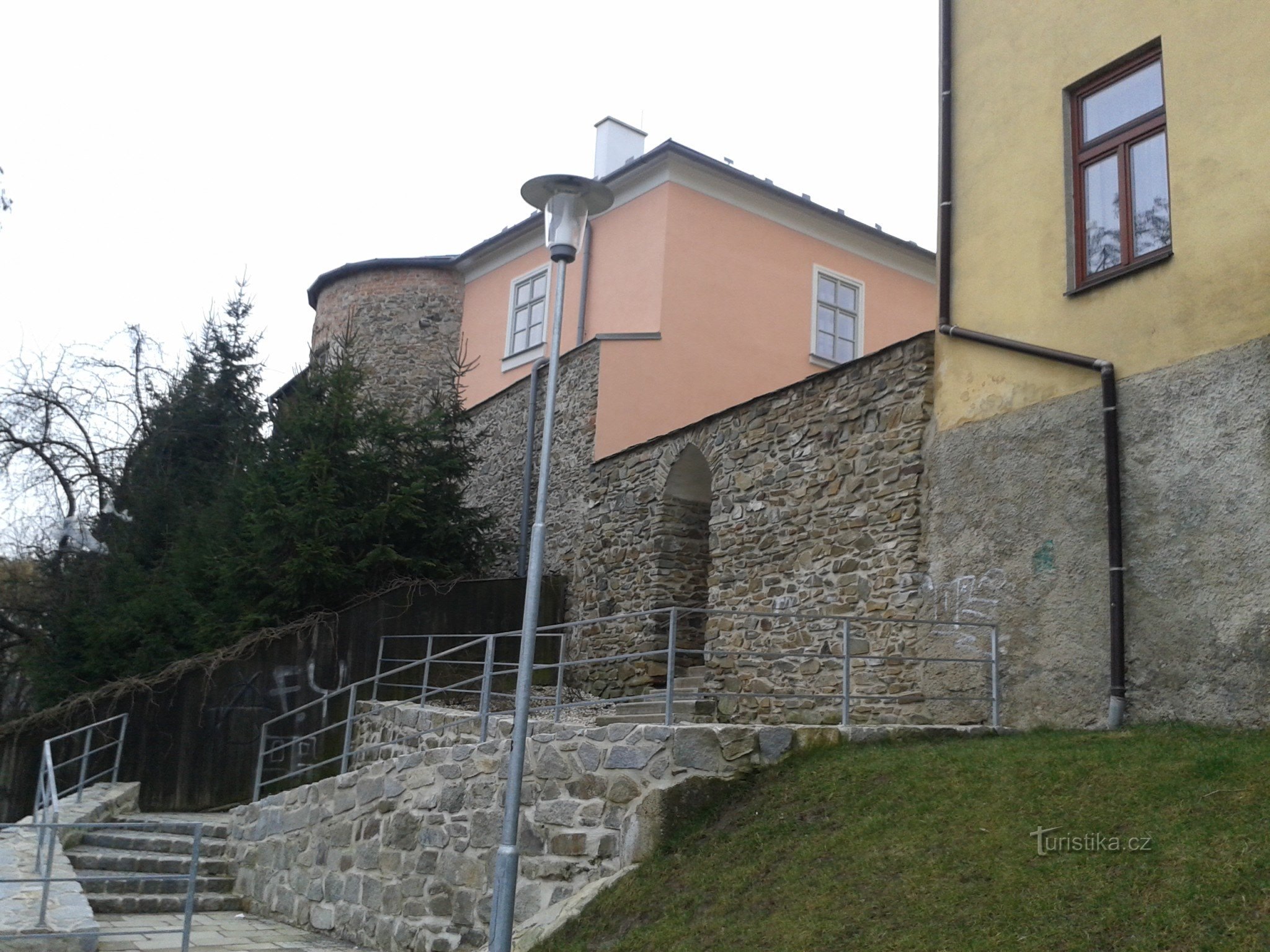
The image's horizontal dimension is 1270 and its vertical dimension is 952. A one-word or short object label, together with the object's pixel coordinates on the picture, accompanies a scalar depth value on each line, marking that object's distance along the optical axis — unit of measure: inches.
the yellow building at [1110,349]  297.6
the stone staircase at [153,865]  417.7
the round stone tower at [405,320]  876.6
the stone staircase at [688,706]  422.6
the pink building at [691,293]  669.3
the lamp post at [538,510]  263.1
